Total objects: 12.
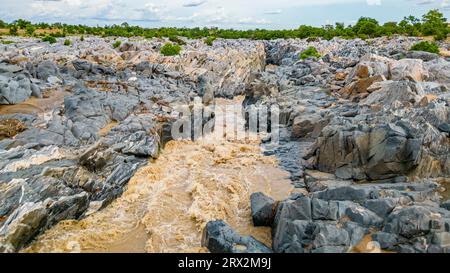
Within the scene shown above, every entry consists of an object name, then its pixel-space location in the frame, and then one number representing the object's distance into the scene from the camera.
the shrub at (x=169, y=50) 48.69
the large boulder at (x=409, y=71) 29.81
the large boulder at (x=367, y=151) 17.11
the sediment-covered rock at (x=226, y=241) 11.70
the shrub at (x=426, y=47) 41.59
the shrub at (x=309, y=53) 51.26
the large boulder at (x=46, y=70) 33.31
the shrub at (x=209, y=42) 66.05
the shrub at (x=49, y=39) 56.47
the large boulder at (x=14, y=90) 25.49
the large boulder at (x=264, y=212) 14.73
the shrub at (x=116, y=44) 53.49
